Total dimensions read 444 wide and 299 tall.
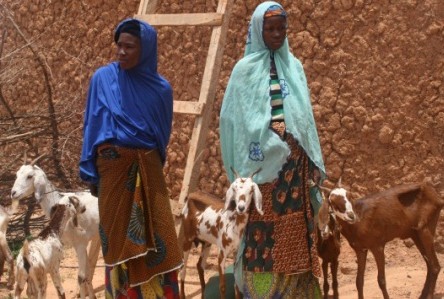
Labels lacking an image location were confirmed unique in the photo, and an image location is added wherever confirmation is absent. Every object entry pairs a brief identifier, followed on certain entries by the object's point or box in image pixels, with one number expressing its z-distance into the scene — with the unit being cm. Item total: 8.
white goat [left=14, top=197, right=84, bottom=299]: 535
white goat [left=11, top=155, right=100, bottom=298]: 593
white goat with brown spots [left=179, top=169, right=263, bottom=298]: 489
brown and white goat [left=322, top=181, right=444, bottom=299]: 590
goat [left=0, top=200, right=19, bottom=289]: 608
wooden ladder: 650
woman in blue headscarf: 425
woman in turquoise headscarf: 473
